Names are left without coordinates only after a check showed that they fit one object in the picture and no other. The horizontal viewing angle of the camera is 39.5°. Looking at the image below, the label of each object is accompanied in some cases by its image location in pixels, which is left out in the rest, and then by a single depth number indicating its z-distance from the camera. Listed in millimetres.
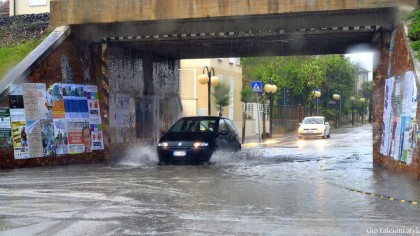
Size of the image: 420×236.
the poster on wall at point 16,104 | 16281
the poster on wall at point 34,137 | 16781
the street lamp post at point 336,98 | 62541
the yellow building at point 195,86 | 35844
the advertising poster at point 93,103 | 19291
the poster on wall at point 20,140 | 16266
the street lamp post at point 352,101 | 74925
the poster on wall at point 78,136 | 18328
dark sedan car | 17000
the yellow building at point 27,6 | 40344
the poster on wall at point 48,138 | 17297
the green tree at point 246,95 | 36938
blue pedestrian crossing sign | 31391
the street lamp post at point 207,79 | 26969
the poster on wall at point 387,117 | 16188
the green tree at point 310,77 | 54750
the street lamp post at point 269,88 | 36625
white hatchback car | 37344
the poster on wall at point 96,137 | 19312
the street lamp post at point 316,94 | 54169
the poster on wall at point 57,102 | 17734
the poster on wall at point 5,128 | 15961
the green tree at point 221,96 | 33000
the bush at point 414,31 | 14517
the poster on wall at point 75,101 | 18297
